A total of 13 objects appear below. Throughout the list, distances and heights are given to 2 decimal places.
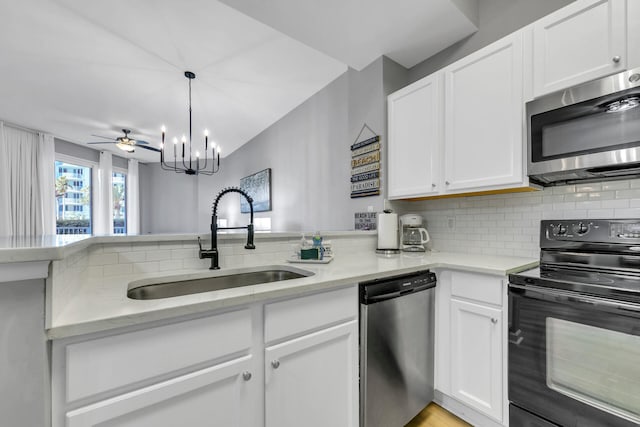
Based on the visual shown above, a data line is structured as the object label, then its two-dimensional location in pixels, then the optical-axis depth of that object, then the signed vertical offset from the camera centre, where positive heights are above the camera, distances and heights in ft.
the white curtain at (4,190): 12.93 +1.20
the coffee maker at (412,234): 6.71 -0.61
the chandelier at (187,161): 18.95 +4.45
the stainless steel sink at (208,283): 3.63 -1.12
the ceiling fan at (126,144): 13.32 +3.55
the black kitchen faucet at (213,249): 4.20 -0.60
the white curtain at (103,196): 17.83 +1.20
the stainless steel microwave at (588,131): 3.61 +1.21
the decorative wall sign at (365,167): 7.45 +1.33
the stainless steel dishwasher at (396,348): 3.89 -2.24
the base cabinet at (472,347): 4.19 -2.35
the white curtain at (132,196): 20.42 +1.35
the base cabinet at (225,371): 2.09 -1.57
